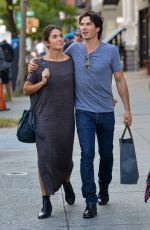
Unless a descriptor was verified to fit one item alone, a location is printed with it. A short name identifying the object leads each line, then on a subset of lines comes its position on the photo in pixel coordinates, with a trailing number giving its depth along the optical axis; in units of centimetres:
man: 881
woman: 878
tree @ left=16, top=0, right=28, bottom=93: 2919
